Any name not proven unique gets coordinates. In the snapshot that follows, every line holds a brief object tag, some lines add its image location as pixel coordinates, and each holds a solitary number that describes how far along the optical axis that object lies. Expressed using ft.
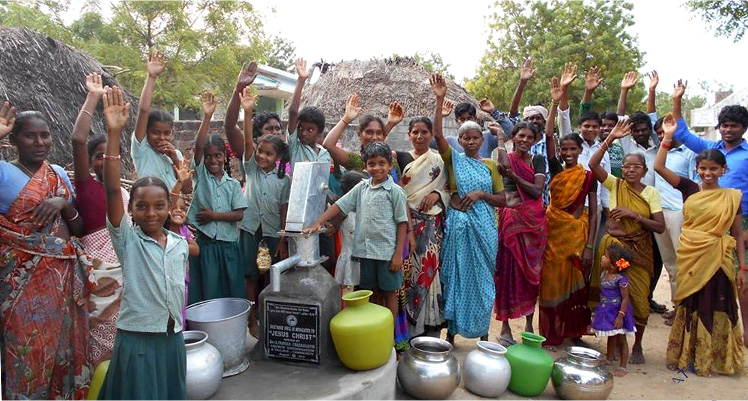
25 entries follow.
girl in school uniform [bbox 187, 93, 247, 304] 11.65
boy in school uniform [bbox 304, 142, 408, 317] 11.16
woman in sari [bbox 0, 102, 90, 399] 8.54
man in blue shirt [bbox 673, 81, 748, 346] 13.57
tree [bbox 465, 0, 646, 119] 66.13
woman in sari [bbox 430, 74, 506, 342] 13.10
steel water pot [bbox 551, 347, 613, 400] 11.22
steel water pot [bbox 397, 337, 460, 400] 10.80
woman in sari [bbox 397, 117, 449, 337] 12.89
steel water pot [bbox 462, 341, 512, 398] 11.28
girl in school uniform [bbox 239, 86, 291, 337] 12.77
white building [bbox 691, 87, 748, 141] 81.61
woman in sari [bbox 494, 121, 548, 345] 13.84
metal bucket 9.48
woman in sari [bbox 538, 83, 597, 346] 14.08
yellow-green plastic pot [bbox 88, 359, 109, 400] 8.27
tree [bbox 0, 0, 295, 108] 45.98
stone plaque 10.01
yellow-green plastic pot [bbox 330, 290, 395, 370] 9.66
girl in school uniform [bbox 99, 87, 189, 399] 7.59
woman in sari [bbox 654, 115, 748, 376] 12.67
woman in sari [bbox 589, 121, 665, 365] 13.29
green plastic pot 11.42
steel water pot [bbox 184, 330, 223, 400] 8.55
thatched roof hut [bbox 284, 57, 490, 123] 37.14
